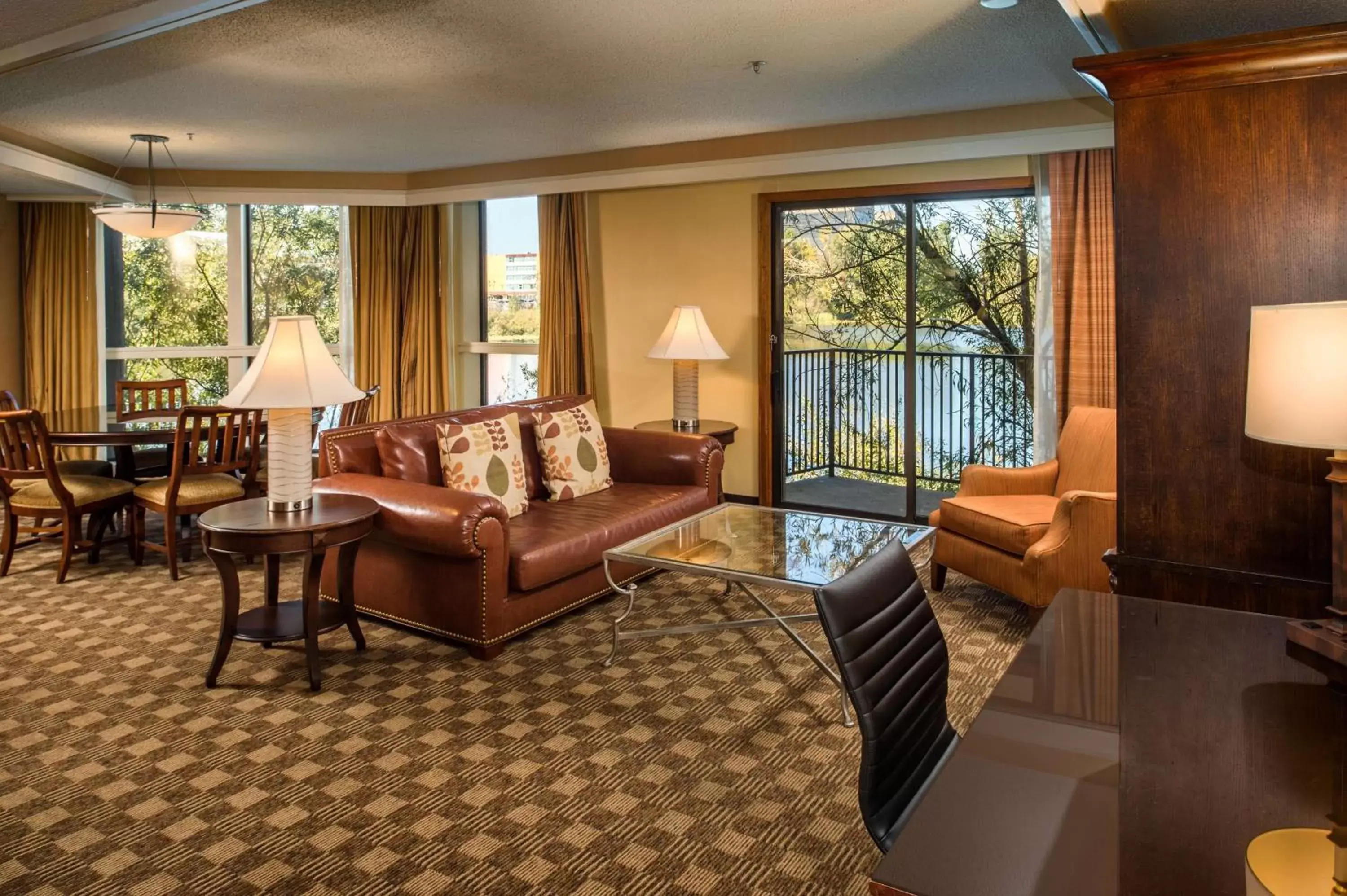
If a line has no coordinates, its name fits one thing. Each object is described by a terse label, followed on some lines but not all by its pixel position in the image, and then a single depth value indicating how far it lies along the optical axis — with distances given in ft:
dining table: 15.43
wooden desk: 3.34
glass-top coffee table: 10.50
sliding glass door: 18.25
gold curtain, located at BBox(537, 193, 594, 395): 22.54
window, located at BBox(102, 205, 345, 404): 24.97
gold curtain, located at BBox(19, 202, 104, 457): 23.89
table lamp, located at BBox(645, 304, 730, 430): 19.04
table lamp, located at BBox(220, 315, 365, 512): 11.02
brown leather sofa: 11.75
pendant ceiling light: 18.48
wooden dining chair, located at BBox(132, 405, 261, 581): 15.23
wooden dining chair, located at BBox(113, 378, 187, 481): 18.07
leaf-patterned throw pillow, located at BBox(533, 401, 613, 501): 15.21
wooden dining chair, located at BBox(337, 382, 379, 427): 17.16
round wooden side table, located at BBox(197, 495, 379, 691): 10.67
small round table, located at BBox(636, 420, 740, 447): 19.44
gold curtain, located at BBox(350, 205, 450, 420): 24.90
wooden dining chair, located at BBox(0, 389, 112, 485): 17.03
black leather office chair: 5.11
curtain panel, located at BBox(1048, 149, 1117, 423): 16.56
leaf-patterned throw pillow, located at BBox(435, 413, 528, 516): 13.44
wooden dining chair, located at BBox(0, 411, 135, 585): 14.83
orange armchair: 12.30
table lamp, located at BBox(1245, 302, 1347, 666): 5.78
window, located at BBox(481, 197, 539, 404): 24.56
